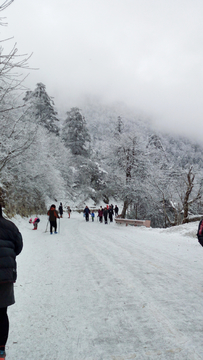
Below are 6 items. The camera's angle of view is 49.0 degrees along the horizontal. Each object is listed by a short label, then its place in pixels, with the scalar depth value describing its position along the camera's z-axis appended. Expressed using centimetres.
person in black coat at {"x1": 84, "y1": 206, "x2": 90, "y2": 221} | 2650
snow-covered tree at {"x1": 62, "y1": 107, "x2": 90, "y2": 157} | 4828
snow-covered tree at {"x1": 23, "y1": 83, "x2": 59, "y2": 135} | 3978
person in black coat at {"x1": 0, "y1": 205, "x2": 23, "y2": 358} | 245
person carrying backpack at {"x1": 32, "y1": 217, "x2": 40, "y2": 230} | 1582
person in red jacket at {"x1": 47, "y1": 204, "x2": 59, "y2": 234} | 1378
